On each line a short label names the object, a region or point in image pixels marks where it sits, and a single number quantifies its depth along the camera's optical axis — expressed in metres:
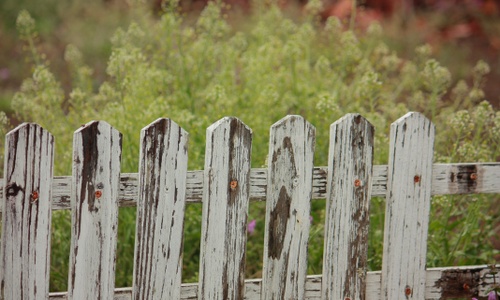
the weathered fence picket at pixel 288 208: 4.74
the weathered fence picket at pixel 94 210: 4.31
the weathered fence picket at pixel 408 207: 5.03
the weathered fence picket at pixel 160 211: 4.45
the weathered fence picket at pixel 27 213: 4.23
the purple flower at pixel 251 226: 6.42
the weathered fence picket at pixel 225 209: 4.56
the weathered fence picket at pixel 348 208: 4.86
